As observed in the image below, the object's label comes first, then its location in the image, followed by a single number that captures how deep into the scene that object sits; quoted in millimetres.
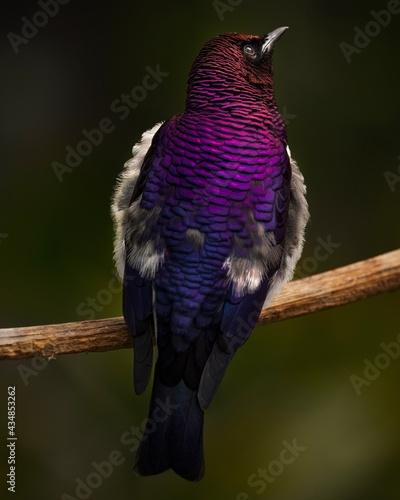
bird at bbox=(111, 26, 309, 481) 5906
